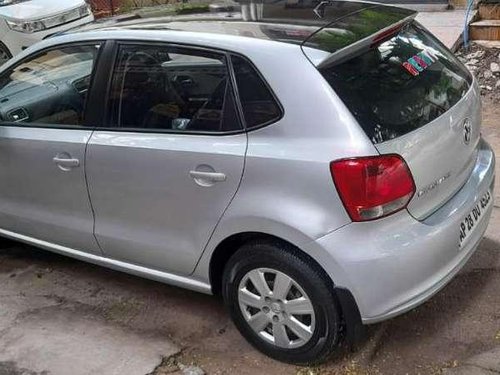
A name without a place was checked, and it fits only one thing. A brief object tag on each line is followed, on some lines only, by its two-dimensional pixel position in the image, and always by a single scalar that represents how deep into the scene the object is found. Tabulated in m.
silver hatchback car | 2.61
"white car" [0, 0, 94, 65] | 8.82
